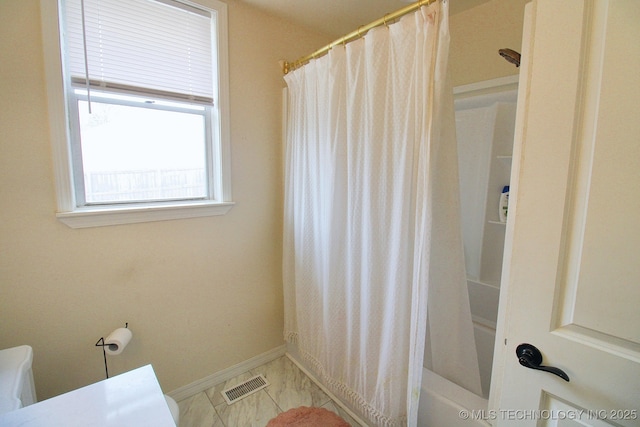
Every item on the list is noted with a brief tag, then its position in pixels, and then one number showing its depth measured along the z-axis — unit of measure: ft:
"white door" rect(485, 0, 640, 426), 2.16
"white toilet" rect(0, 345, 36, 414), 2.83
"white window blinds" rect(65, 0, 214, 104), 4.40
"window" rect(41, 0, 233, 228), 4.33
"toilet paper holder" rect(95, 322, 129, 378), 4.82
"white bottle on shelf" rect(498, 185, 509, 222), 6.01
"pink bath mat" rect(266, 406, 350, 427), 5.06
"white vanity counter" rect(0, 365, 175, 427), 2.41
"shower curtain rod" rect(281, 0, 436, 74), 3.58
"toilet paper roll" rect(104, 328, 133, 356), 4.50
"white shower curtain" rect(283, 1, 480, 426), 3.64
